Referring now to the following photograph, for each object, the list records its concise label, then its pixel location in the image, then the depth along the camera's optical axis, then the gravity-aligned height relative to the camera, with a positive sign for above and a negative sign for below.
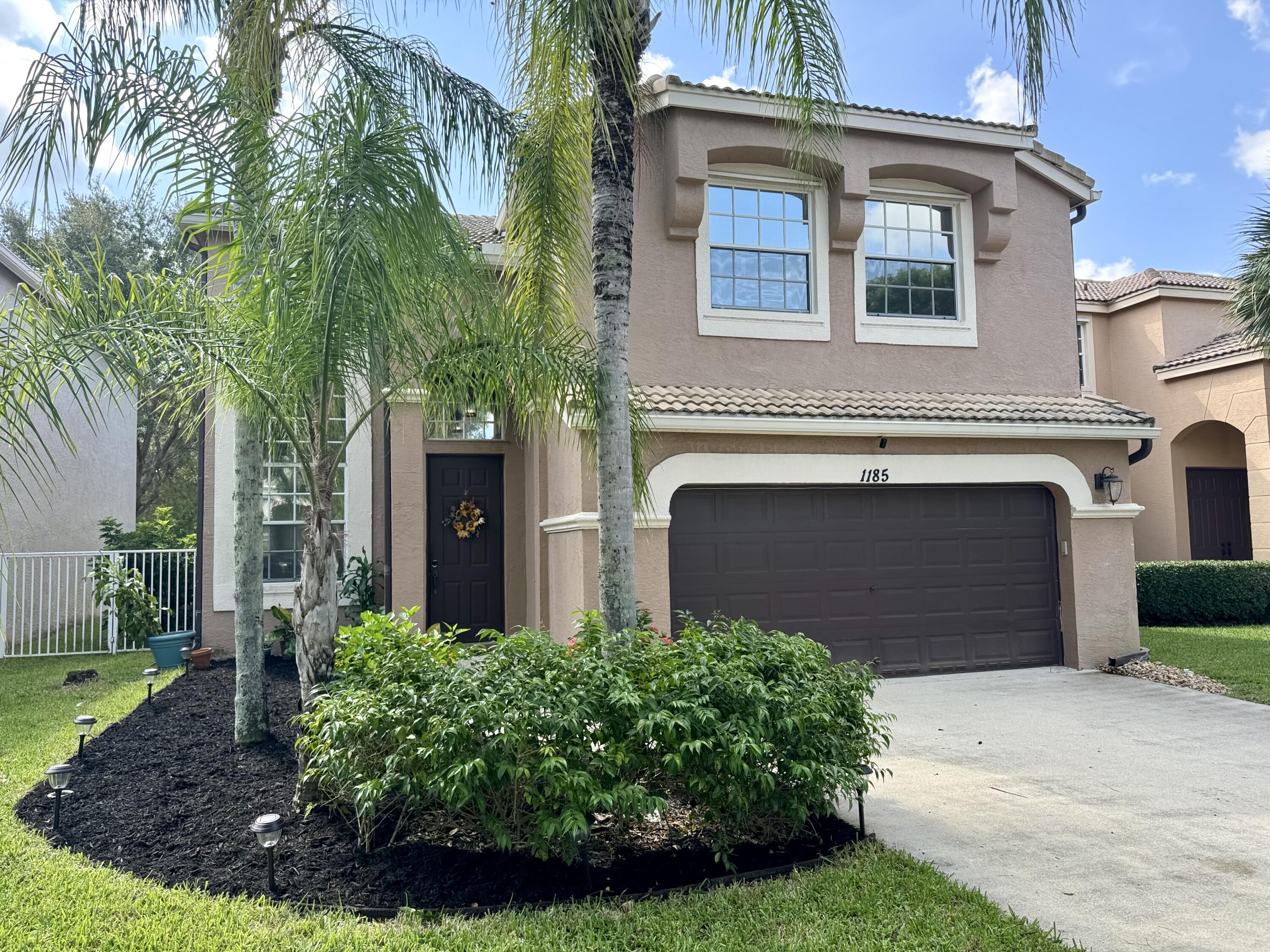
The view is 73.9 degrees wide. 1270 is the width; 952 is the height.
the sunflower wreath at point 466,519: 11.37 +0.19
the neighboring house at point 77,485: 13.66 +1.08
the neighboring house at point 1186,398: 16.52 +2.41
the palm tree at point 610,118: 5.05 +2.84
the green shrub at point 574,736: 4.20 -1.08
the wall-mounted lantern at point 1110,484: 10.71 +0.44
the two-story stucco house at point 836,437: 9.82 +1.08
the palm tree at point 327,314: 4.74 +1.40
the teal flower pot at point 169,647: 10.43 -1.33
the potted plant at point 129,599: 11.39 -0.80
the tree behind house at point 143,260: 19.42 +6.72
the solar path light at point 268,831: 3.99 -1.39
